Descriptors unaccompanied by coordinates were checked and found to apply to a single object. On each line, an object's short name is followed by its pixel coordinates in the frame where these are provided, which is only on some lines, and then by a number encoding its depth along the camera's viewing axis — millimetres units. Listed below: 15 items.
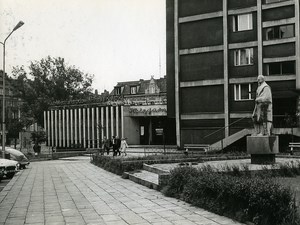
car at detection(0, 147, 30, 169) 27008
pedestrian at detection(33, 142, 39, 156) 44244
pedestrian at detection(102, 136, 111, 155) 37031
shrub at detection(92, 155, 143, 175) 18266
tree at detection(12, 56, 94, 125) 71444
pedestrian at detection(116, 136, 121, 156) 33481
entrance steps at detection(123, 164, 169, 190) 12250
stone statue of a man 16406
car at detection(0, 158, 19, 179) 19538
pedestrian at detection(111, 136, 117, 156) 32419
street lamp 26170
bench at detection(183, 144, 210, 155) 32417
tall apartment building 34719
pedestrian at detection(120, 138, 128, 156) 33531
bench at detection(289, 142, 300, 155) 25870
